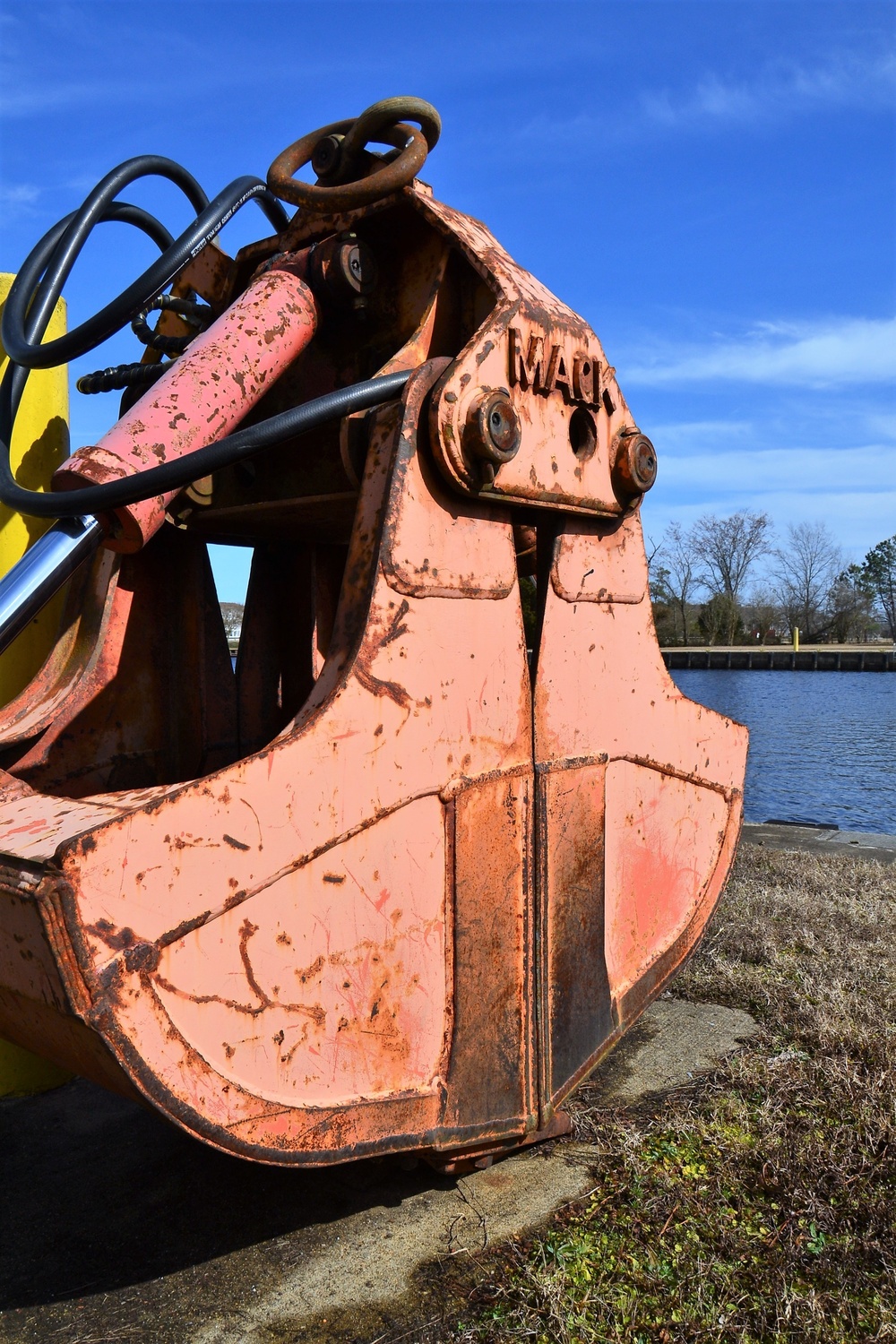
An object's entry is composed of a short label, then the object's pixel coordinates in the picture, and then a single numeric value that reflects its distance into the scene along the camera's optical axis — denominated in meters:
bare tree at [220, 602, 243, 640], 41.95
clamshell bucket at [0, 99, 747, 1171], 1.75
